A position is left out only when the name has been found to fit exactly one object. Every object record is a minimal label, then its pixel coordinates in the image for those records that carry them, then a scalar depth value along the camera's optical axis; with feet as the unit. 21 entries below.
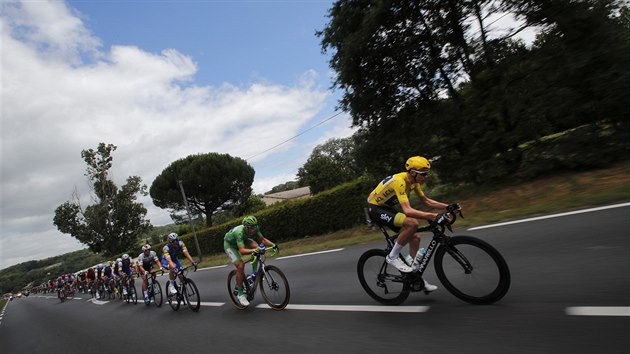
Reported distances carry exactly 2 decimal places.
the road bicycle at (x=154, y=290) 33.65
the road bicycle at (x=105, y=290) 52.46
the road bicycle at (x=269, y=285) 21.36
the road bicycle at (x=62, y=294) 81.51
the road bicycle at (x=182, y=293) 28.22
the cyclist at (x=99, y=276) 57.79
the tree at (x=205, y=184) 163.12
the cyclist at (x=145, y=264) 35.50
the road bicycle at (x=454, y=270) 13.71
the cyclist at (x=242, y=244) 21.98
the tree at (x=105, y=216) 159.94
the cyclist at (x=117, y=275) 47.76
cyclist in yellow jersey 15.23
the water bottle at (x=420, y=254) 15.44
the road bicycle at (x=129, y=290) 42.35
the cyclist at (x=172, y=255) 29.04
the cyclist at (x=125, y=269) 44.11
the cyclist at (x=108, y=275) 52.72
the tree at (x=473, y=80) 34.86
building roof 239.87
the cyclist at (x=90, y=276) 64.24
